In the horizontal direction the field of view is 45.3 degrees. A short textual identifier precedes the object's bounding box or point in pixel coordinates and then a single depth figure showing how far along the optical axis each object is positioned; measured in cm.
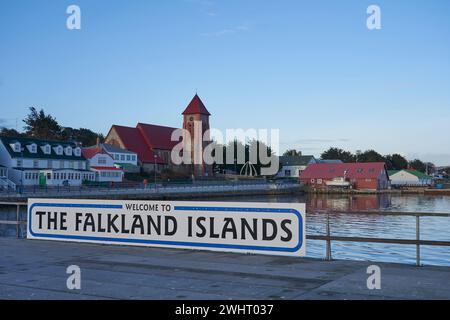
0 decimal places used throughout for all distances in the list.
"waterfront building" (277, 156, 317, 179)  15825
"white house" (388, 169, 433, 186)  14575
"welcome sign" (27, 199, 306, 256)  1284
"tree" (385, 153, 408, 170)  17956
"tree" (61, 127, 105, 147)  15362
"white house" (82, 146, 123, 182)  8969
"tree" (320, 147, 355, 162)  18915
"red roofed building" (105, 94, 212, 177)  11194
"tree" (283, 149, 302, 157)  19841
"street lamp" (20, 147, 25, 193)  7431
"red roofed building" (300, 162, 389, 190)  11962
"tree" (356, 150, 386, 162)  17362
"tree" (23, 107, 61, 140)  12595
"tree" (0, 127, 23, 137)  12825
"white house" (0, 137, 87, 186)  7669
